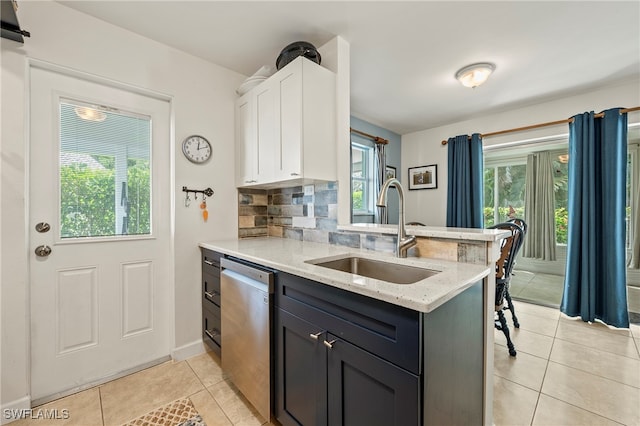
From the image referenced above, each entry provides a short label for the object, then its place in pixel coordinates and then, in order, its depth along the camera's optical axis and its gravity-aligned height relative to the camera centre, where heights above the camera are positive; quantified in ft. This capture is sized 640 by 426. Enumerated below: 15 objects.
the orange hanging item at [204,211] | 7.29 +0.03
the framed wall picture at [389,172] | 13.08 +2.08
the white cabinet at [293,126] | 5.87 +2.09
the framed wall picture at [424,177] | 13.32 +1.84
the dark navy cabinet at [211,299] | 6.35 -2.23
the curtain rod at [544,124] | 8.27 +3.31
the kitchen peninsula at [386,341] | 2.76 -1.63
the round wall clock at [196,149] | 6.95 +1.73
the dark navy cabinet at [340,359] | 2.78 -1.86
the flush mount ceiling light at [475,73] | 7.61 +4.12
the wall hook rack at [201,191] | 6.94 +0.58
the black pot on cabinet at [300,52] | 6.03 +3.73
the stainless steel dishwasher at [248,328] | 4.49 -2.19
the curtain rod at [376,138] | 11.76 +3.49
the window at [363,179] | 12.53 +1.61
